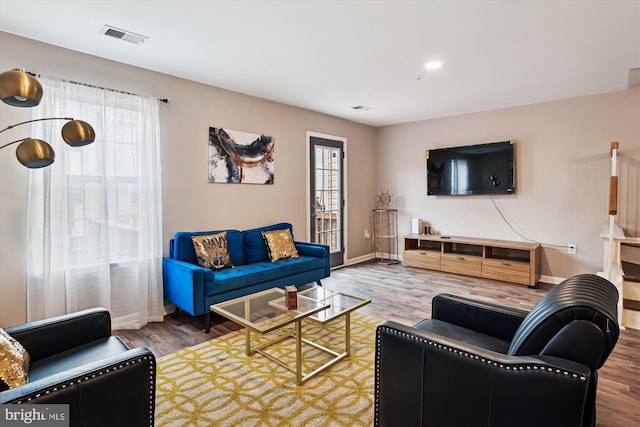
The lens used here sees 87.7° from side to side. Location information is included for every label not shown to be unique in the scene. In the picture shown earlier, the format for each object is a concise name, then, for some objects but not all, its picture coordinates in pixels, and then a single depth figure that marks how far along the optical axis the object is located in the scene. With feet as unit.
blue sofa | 10.07
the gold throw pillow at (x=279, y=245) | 13.30
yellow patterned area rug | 6.24
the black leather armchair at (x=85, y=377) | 3.97
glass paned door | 17.26
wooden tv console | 14.76
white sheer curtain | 9.04
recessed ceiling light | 10.60
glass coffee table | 7.39
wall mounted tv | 16.10
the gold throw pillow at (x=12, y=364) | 4.33
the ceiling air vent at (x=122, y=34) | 8.38
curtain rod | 9.41
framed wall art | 12.96
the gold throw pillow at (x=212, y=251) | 11.30
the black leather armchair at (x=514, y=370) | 3.99
